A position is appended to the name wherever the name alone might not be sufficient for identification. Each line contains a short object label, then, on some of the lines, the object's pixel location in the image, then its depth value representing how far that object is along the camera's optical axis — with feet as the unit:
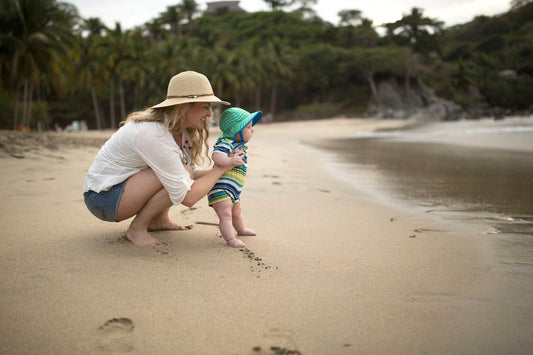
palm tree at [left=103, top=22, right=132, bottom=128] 100.37
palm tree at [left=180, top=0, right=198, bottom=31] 170.51
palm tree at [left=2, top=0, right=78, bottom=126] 59.11
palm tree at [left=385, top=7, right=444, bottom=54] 161.27
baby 8.64
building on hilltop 247.29
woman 7.83
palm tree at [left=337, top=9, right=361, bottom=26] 198.70
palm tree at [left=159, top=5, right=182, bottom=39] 163.63
